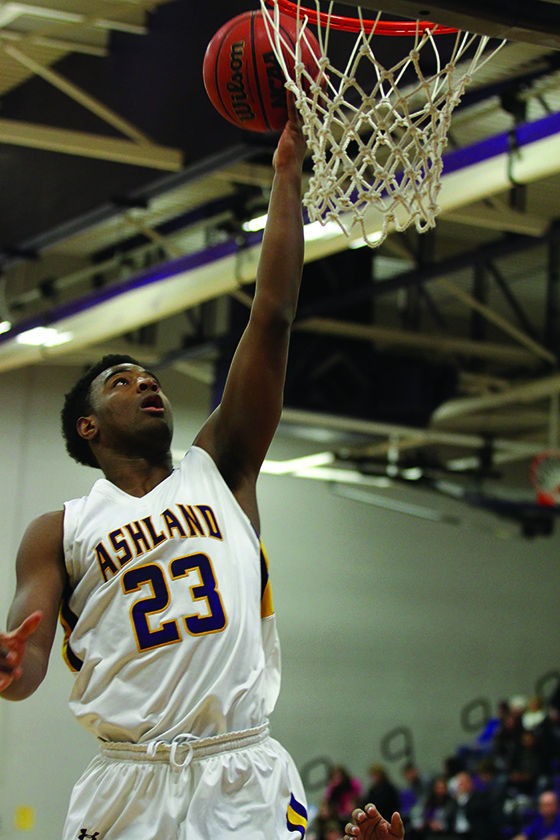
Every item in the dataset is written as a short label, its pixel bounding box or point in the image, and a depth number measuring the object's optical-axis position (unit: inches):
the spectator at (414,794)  623.5
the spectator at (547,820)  499.5
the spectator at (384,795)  543.2
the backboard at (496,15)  124.6
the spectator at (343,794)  604.2
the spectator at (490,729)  677.3
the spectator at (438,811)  544.1
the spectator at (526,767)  570.6
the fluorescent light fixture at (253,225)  347.3
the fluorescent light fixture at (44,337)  411.8
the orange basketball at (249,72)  146.0
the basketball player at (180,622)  108.7
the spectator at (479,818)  526.6
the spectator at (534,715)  649.0
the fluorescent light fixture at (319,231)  302.5
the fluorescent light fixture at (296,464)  597.3
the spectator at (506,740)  628.7
